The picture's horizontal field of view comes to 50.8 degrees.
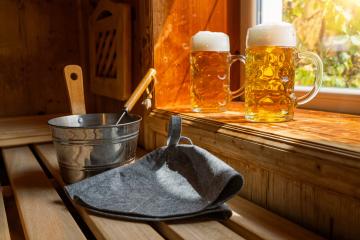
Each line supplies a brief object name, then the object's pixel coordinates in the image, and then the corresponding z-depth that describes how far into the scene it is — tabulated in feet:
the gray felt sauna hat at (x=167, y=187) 1.95
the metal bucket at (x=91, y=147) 2.33
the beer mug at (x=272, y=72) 2.37
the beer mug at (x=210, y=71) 2.89
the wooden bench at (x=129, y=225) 1.80
